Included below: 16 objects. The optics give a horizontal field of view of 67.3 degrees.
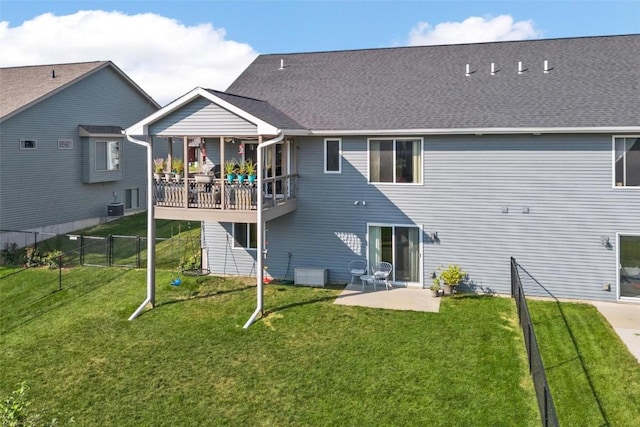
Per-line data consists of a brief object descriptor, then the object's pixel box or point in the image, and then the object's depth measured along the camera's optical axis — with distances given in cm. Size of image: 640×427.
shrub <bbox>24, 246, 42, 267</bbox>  1620
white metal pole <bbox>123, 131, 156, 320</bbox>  1223
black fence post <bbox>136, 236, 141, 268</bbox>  1561
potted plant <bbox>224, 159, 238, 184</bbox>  1227
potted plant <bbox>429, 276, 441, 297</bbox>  1280
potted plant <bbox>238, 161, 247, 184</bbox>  1219
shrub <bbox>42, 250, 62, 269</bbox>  1594
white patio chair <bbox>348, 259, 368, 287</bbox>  1390
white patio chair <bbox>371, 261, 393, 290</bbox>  1348
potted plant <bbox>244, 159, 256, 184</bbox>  1218
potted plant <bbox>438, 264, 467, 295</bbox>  1280
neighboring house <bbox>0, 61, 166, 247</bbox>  1919
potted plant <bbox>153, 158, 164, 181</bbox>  1286
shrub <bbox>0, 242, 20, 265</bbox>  1667
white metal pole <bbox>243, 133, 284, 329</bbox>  1132
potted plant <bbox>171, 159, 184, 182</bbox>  1282
